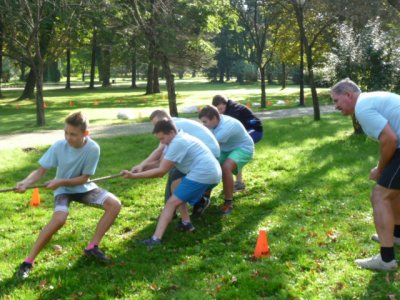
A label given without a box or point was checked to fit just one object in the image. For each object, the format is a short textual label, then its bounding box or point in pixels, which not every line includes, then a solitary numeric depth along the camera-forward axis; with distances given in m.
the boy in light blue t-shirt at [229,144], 6.55
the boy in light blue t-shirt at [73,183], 4.76
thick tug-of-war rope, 4.69
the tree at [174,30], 16.17
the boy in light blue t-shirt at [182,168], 5.37
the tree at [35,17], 15.70
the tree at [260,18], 23.84
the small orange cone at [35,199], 7.32
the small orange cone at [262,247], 5.11
